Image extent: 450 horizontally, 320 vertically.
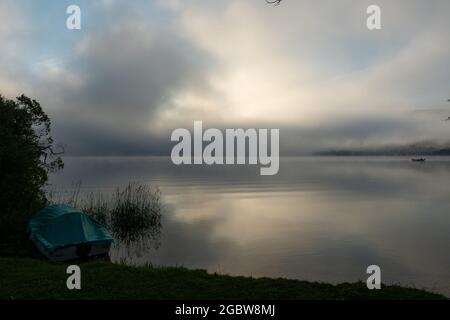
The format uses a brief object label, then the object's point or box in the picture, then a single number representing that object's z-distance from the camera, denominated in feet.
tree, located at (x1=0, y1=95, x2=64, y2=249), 73.87
